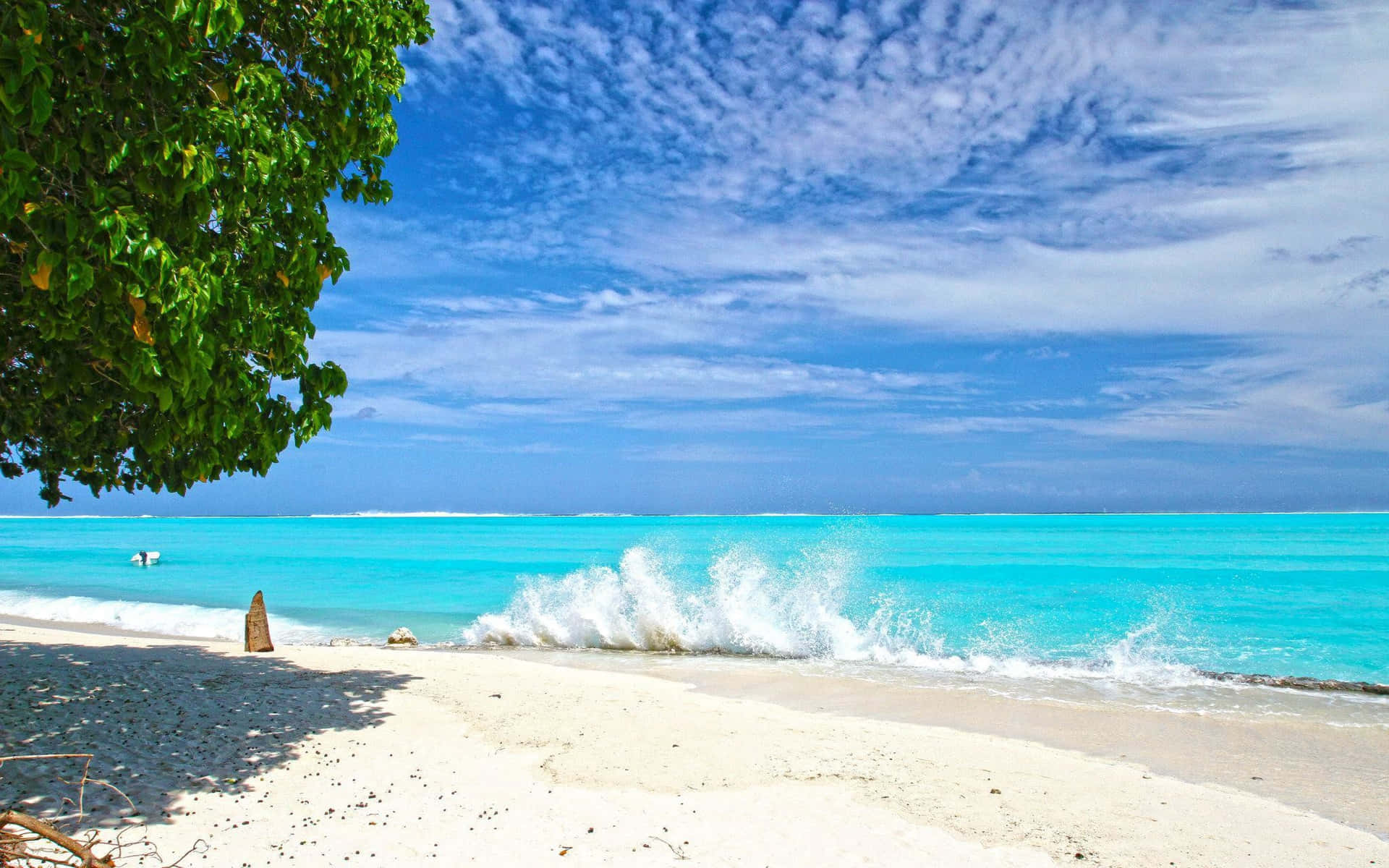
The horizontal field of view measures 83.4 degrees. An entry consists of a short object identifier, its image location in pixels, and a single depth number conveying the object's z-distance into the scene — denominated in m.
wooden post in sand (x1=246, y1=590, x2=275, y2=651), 12.98
